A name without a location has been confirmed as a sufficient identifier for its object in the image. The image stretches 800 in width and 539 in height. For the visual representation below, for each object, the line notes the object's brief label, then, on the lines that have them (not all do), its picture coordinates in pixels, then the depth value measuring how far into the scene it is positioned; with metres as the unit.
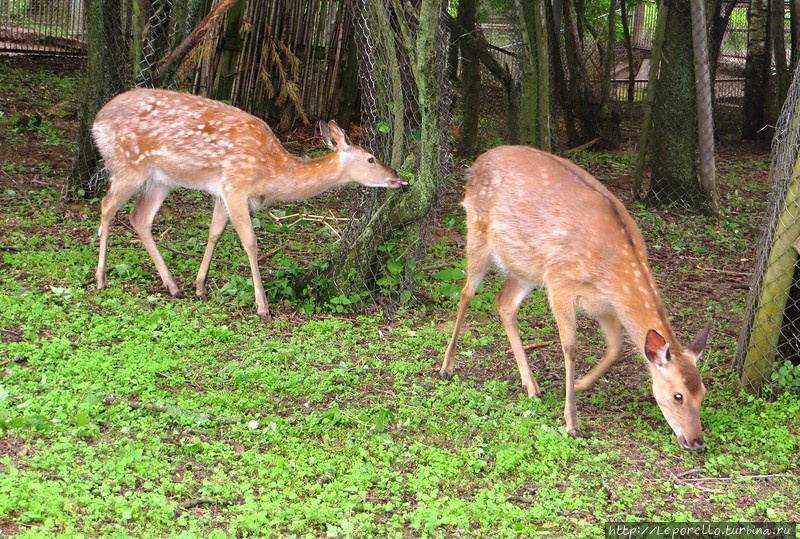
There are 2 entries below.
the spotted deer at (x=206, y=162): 14.54
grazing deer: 10.36
